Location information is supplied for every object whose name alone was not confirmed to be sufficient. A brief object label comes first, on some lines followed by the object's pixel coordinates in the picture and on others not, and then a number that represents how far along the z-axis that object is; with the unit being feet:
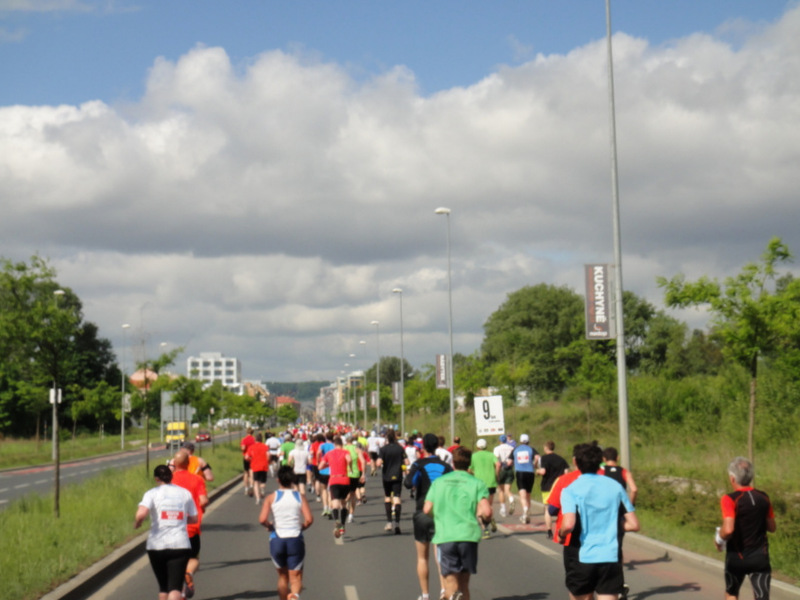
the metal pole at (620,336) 57.00
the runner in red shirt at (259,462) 77.05
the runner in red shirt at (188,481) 33.81
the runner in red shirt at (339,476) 53.72
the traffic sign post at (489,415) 93.35
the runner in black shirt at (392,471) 56.08
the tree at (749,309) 58.59
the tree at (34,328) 57.00
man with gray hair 24.04
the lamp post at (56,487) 53.62
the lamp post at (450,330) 129.64
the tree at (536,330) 283.79
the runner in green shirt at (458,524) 27.40
